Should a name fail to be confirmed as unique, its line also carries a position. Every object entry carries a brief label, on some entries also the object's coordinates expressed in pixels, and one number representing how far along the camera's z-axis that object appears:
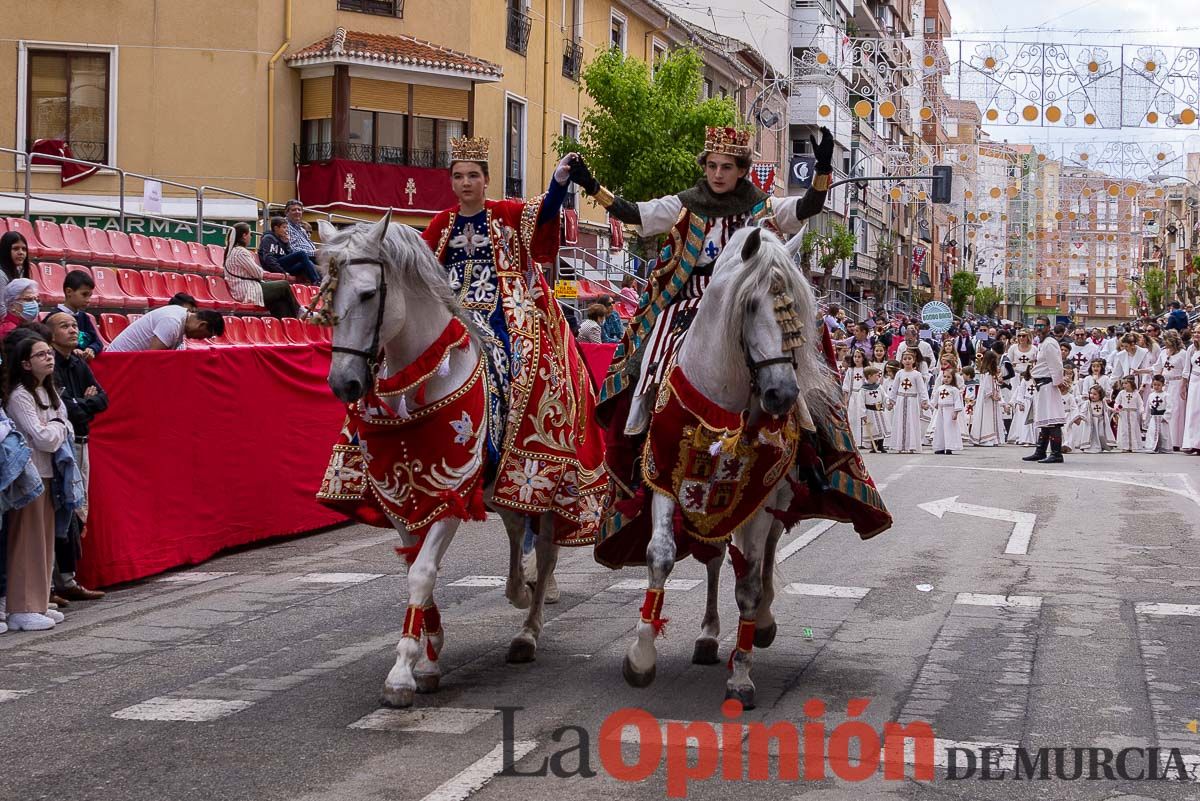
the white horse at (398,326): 6.30
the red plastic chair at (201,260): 19.11
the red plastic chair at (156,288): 16.80
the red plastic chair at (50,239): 16.41
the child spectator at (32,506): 8.83
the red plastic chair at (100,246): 17.36
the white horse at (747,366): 6.11
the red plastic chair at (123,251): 17.77
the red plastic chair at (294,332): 16.50
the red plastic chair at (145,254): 18.17
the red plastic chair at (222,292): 17.80
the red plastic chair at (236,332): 15.06
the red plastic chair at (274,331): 15.98
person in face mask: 11.28
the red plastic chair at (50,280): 15.03
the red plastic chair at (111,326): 13.74
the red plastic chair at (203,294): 17.47
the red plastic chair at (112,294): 16.06
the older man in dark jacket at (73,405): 9.56
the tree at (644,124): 34.09
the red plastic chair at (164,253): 18.44
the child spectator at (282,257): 19.00
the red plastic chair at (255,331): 15.48
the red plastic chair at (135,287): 16.53
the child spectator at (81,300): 10.85
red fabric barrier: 10.27
